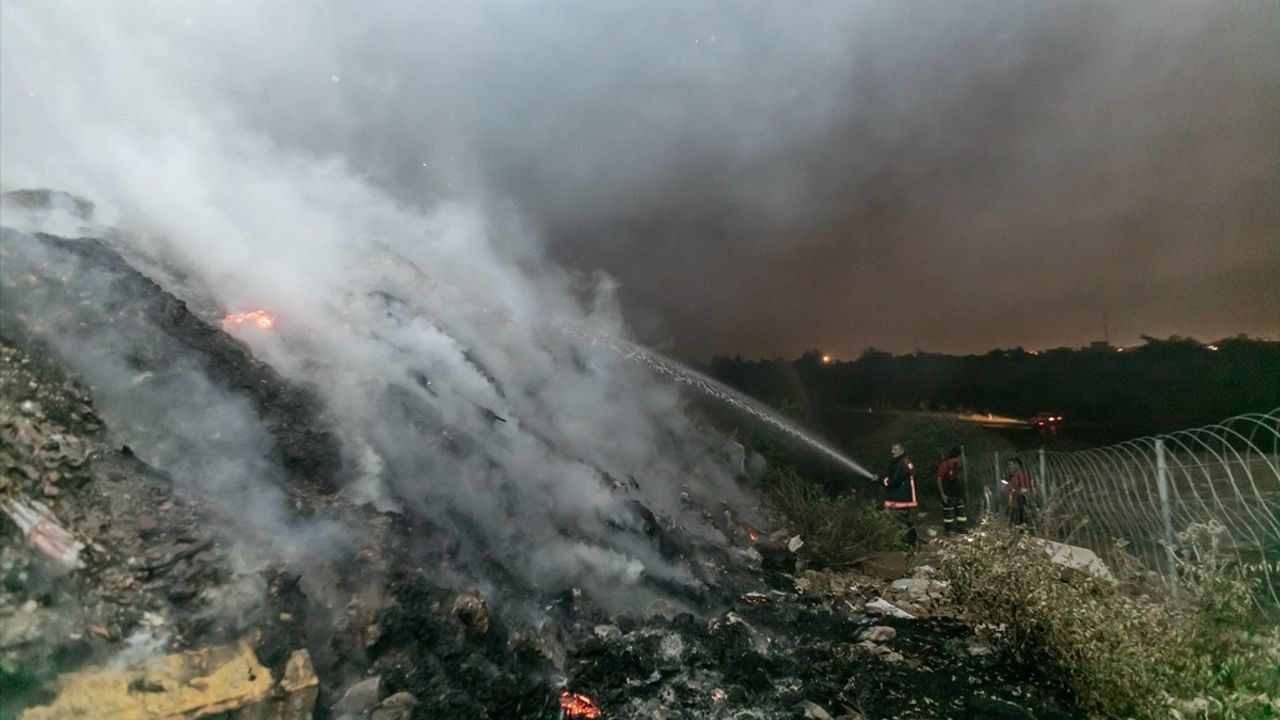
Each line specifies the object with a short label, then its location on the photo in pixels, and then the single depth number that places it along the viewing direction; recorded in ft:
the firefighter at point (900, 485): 32.30
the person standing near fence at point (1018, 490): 28.55
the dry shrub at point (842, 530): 28.73
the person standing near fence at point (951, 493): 32.73
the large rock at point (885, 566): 27.81
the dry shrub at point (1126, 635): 11.84
